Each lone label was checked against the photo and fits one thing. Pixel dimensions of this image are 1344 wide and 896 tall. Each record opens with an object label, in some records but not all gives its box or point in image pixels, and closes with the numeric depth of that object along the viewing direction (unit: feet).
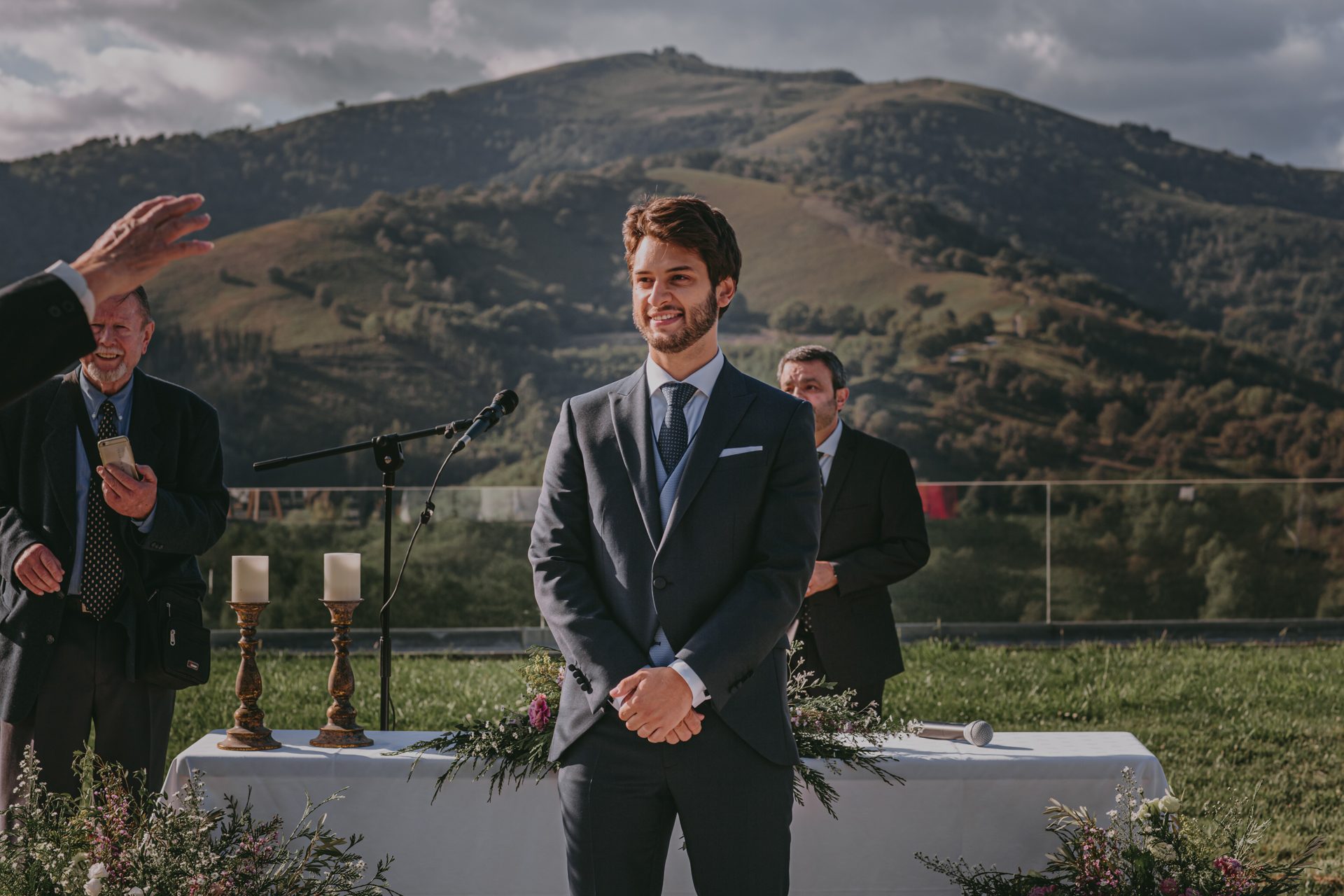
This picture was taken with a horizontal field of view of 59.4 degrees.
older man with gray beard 9.71
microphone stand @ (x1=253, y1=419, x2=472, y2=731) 10.89
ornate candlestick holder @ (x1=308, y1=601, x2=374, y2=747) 10.07
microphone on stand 10.97
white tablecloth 9.43
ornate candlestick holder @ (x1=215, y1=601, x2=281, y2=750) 9.82
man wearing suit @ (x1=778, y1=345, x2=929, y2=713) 11.76
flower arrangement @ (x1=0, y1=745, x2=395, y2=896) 7.99
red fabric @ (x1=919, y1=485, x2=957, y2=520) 35.06
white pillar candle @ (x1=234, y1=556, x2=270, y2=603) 10.49
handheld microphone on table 9.97
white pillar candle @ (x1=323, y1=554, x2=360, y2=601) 10.51
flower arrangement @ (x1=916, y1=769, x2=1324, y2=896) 8.73
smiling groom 7.22
